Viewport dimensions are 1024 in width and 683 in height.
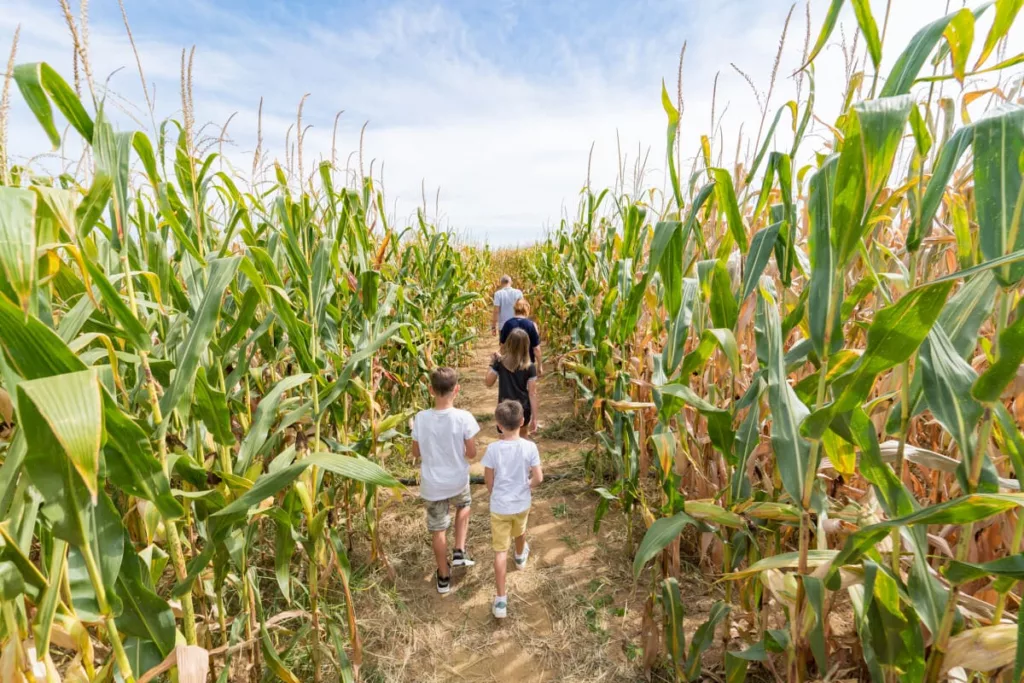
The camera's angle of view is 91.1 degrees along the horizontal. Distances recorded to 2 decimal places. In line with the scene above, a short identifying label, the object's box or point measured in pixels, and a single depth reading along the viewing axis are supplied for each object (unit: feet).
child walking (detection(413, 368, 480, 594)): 9.45
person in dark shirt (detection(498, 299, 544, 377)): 15.78
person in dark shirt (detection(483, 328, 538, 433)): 13.91
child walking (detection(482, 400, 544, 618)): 9.14
